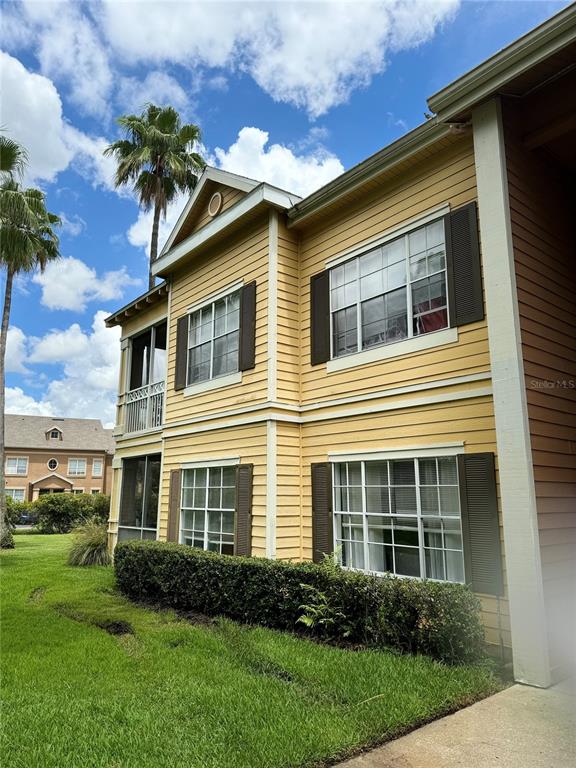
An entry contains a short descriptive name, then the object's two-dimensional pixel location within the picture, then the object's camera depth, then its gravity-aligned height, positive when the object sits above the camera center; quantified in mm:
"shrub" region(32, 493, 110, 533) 28984 -940
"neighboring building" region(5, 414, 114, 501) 47562 +3338
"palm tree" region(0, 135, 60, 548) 18406 +9811
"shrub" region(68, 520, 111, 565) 14016 -1464
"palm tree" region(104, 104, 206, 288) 20344 +12699
